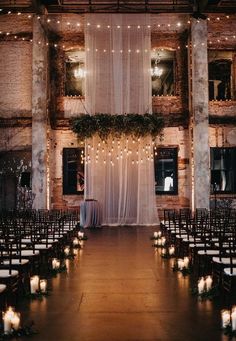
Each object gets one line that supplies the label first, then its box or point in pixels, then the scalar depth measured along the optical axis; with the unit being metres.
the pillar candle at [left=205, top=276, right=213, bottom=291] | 6.37
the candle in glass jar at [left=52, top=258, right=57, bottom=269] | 8.45
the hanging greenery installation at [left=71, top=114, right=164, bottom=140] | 17.78
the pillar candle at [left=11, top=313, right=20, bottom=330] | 4.66
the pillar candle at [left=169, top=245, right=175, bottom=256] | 10.10
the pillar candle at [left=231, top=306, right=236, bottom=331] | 4.61
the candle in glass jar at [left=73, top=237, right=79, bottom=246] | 11.62
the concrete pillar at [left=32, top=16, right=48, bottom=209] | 17.97
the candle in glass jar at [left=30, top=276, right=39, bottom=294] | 6.44
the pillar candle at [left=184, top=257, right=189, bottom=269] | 8.26
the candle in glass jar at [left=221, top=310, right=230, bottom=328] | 4.77
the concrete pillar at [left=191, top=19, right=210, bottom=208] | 17.83
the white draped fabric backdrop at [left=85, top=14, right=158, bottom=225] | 17.89
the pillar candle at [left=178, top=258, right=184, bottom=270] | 8.29
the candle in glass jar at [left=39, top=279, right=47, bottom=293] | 6.54
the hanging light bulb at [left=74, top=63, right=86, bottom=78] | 19.20
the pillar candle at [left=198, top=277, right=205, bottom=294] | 6.39
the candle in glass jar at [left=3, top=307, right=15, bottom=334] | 4.59
